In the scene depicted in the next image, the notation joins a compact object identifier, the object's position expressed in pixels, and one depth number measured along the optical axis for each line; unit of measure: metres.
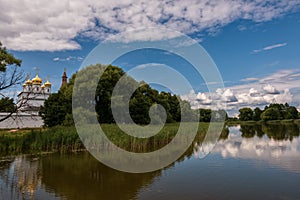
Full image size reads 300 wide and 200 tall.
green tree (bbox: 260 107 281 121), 90.22
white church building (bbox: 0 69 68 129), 42.88
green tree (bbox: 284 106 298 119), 92.12
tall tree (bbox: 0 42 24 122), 18.44
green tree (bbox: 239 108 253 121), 103.80
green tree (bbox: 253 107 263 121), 99.75
